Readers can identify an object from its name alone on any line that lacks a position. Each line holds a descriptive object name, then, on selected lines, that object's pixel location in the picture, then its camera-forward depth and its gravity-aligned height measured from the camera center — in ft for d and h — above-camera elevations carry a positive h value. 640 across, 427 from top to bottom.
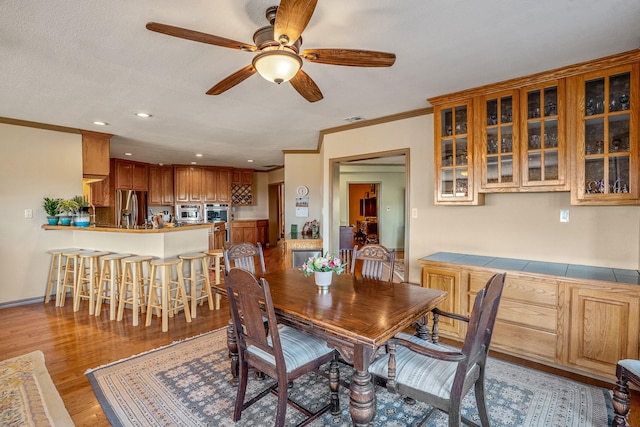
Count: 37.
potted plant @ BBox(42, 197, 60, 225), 14.35 +0.07
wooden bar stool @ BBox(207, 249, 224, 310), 13.51 -2.23
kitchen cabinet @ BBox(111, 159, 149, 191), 23.52 +2.83
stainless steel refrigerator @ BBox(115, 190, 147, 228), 23.06 +0.33
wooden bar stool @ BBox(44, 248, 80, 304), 14.12 -2.75
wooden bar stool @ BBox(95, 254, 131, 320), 12.30 -2.80
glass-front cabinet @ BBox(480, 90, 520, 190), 9.46 +2.13
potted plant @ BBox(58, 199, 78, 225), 14.25 +0.07
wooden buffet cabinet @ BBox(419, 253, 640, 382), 7.42 -2.68
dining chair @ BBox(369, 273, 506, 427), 4.70 -2.79
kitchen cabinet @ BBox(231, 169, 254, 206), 29.96 +2.24
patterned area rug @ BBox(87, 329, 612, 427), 6.38 -4.31
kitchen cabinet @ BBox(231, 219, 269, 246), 29.76 -2.09
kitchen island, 12.66 -1.28
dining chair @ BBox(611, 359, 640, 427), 5.59 -3.38
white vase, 7.03 -1.56
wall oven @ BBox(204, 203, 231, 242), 28.09 -0.29
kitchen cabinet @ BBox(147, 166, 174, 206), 26.53 +2.10
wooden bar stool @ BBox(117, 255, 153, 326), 11.76 -2.84
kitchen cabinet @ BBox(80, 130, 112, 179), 15.60 +2.89
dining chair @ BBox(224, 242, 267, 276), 9.03 -1.32
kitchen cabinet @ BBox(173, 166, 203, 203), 27.12 +2.32
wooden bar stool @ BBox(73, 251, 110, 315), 12.88 -2.88
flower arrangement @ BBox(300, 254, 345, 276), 7.03 -1.27
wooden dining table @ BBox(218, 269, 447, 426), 5.08 -1.92
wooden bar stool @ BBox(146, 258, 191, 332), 11.42 -3.11
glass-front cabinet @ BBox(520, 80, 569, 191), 8.75 +2.07
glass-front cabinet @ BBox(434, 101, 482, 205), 10.28 +1.85
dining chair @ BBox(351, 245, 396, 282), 8.50 -1.40
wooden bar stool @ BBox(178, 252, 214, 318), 12.42 -2.91
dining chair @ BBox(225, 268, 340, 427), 5.40 -2.74
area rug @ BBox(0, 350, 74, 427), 6.41 -4.28
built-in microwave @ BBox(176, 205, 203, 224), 27.12 -0.27
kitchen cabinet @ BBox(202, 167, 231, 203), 28.09 +2.31
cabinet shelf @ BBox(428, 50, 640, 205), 7.95 +2.14
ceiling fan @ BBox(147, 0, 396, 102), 5.17 +3.05
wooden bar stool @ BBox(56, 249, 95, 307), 13.56 -2.93
